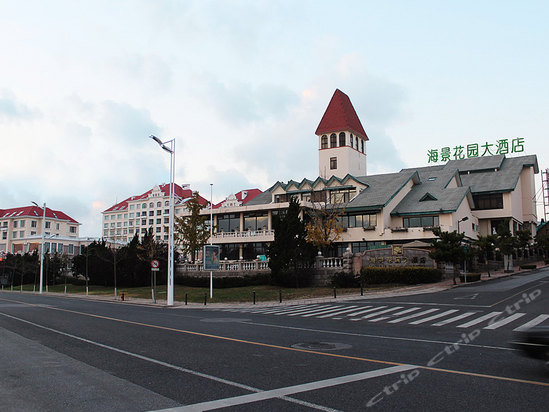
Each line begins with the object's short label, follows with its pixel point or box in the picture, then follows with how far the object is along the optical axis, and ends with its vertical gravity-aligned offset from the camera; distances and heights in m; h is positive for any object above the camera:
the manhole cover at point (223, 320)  19.20 -2.64
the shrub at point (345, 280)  37.59 -1.96
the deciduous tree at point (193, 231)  56.41 +3.57
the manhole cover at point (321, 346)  11.62 -2.33
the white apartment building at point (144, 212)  121.93 +13.31
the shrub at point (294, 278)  40.28 -1.82
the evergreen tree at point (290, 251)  39.44 +0.53
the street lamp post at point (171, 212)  31.11 +3.49
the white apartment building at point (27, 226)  113.31 +9.59
